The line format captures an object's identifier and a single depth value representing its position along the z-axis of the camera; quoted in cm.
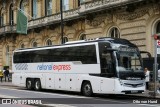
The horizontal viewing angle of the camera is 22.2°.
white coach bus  2192
